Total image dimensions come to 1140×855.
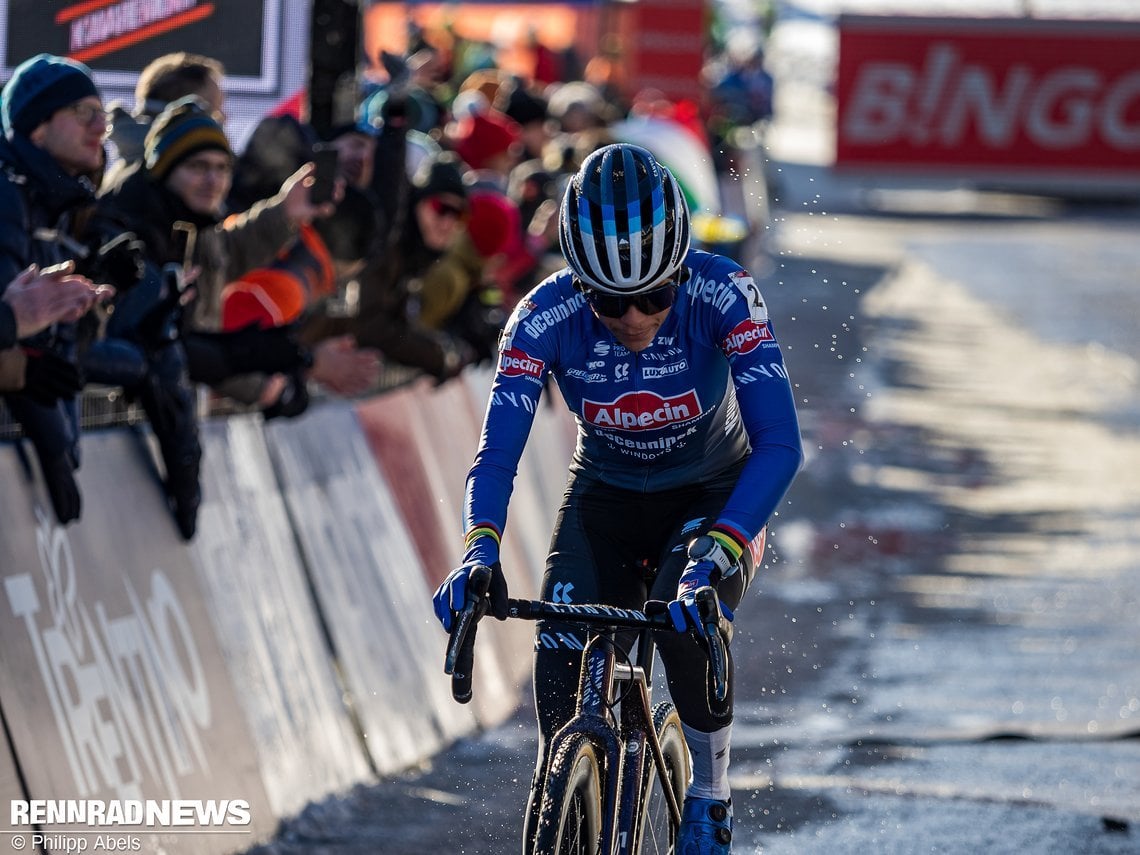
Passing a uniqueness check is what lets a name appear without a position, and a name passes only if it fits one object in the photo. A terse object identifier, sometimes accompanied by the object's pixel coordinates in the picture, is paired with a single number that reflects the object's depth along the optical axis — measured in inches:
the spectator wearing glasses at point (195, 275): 586.6
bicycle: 430.9
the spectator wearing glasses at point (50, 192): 521.7
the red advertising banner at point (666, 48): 2994.6
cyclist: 465.4
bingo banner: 2822.3
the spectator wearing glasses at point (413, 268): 799.7
